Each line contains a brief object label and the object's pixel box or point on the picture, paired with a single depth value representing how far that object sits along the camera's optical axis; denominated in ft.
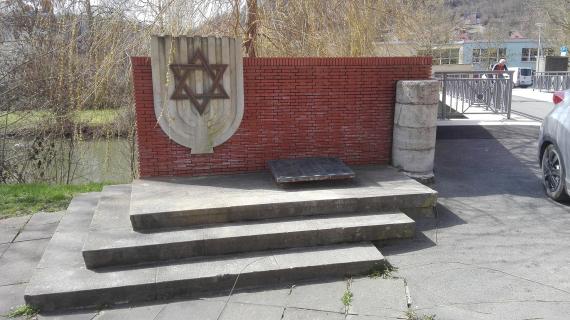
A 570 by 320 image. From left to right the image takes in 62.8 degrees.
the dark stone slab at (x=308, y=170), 19.43
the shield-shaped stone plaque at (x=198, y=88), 20.67
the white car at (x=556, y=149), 19.25
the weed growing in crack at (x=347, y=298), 12.97
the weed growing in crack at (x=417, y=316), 12.10
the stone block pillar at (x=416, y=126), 21.88
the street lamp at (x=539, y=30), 129.72
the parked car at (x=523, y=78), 116.47
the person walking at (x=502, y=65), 58.84
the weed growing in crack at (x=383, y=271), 14.56
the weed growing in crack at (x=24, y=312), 12.83
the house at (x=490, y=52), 157.52
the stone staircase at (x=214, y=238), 13.71
